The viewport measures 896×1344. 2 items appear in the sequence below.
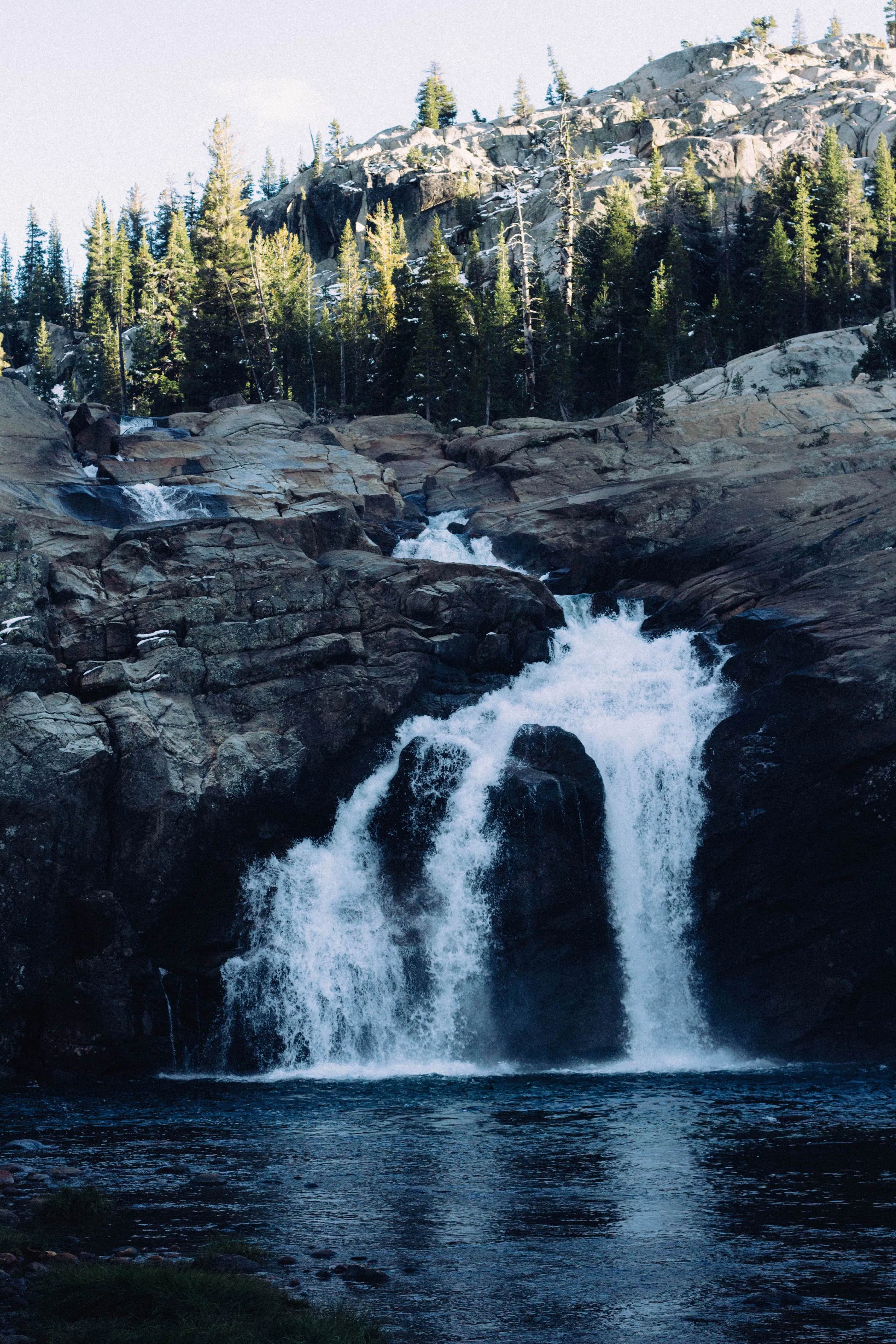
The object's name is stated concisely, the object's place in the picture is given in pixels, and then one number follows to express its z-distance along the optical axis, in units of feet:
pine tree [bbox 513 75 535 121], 526.98
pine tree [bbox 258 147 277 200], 616.80
